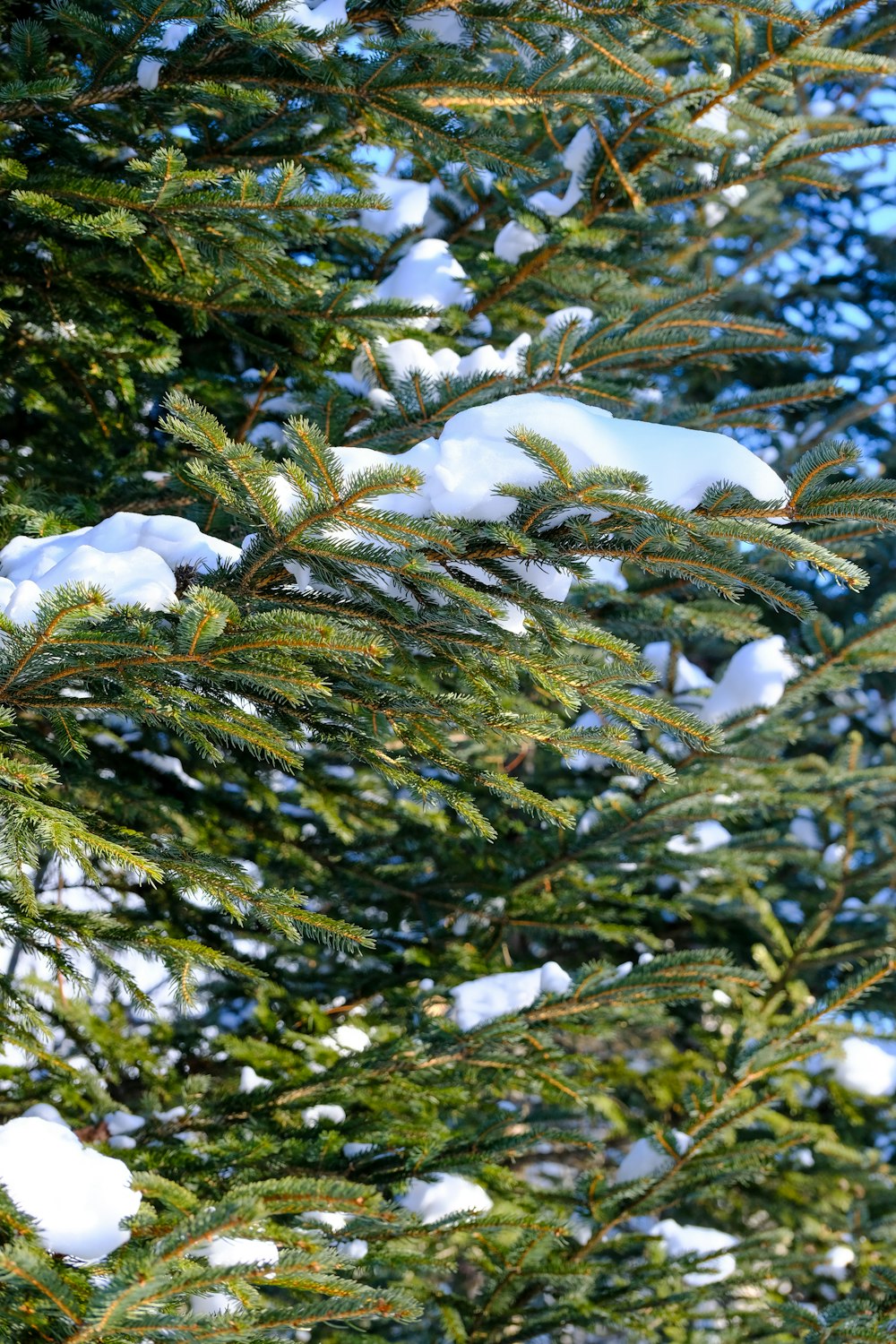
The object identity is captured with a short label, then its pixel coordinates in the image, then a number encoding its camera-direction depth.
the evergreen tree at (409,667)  3.72
